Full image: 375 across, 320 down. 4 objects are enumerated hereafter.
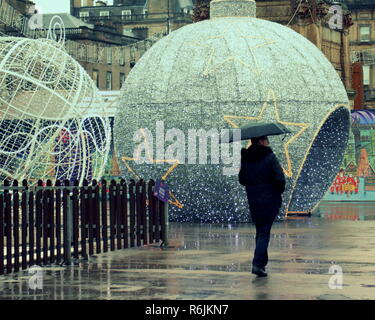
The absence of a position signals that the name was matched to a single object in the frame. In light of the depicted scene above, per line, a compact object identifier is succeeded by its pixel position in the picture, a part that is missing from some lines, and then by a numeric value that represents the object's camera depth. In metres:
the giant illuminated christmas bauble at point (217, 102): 22.42
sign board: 18.11
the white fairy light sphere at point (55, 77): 20.81
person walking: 13.61
